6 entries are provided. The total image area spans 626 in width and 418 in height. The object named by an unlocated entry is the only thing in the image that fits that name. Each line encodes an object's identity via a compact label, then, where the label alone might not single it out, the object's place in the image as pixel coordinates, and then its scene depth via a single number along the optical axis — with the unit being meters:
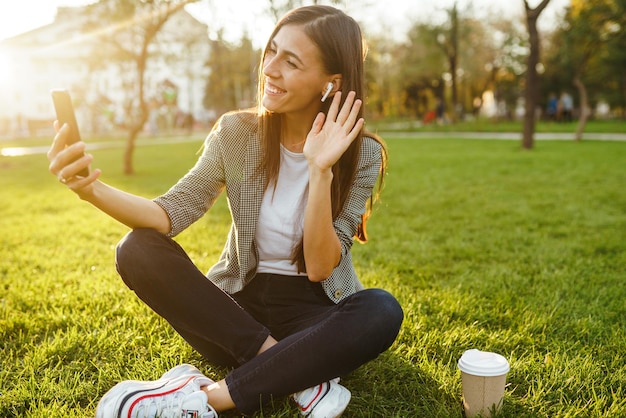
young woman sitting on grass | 1.97
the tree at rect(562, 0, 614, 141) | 14.69
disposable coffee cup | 1.94
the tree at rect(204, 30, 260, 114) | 28.47
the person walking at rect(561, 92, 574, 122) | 27.05
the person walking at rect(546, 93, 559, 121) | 29.92
